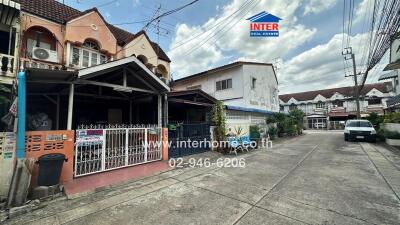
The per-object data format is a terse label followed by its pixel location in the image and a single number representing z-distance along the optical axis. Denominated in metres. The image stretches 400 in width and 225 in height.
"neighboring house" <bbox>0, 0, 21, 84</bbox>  7.34
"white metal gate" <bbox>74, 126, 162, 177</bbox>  5.82
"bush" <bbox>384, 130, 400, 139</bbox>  11.80
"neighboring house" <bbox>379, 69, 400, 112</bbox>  20.71
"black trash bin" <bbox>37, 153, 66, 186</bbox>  4.62
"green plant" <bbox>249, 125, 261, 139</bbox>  13.09
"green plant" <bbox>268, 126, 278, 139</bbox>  17.25
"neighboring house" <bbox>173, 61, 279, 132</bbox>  15.77
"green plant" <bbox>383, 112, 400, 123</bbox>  12.84
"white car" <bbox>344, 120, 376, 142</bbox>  13.91
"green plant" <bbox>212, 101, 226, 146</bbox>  10.20
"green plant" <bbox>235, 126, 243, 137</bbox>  11.37
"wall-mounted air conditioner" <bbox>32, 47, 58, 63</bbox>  8.38
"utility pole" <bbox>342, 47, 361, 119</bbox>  21.23
